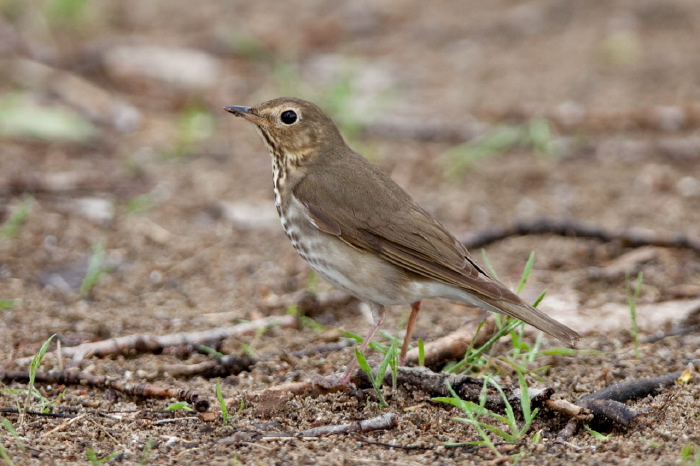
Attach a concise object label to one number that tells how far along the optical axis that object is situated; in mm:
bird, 8227
